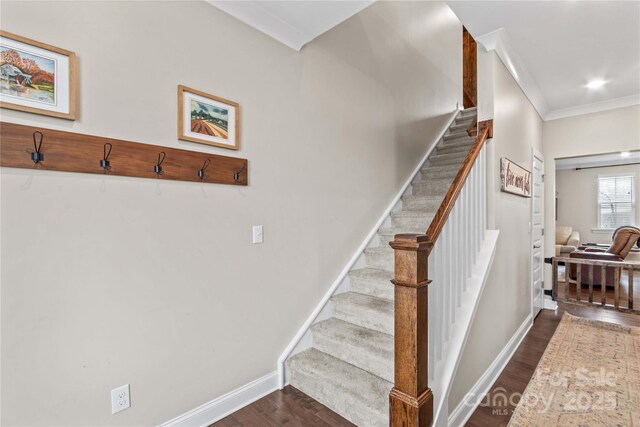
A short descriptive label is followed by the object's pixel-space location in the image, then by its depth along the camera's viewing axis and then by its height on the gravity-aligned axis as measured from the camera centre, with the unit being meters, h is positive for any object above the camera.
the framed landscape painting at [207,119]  1.75 +0.54
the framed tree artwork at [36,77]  1.24 +0.54
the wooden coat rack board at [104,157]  1.26 +0.26
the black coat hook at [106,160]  1.46 +0.24
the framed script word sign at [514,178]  2.74 +0.34
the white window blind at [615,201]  8.51 +0.38
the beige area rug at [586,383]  1.95 -1.20
